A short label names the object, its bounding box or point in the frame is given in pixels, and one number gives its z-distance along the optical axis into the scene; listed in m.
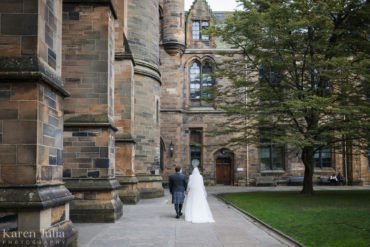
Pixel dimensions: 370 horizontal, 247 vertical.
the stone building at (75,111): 7.52
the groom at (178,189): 15.11
